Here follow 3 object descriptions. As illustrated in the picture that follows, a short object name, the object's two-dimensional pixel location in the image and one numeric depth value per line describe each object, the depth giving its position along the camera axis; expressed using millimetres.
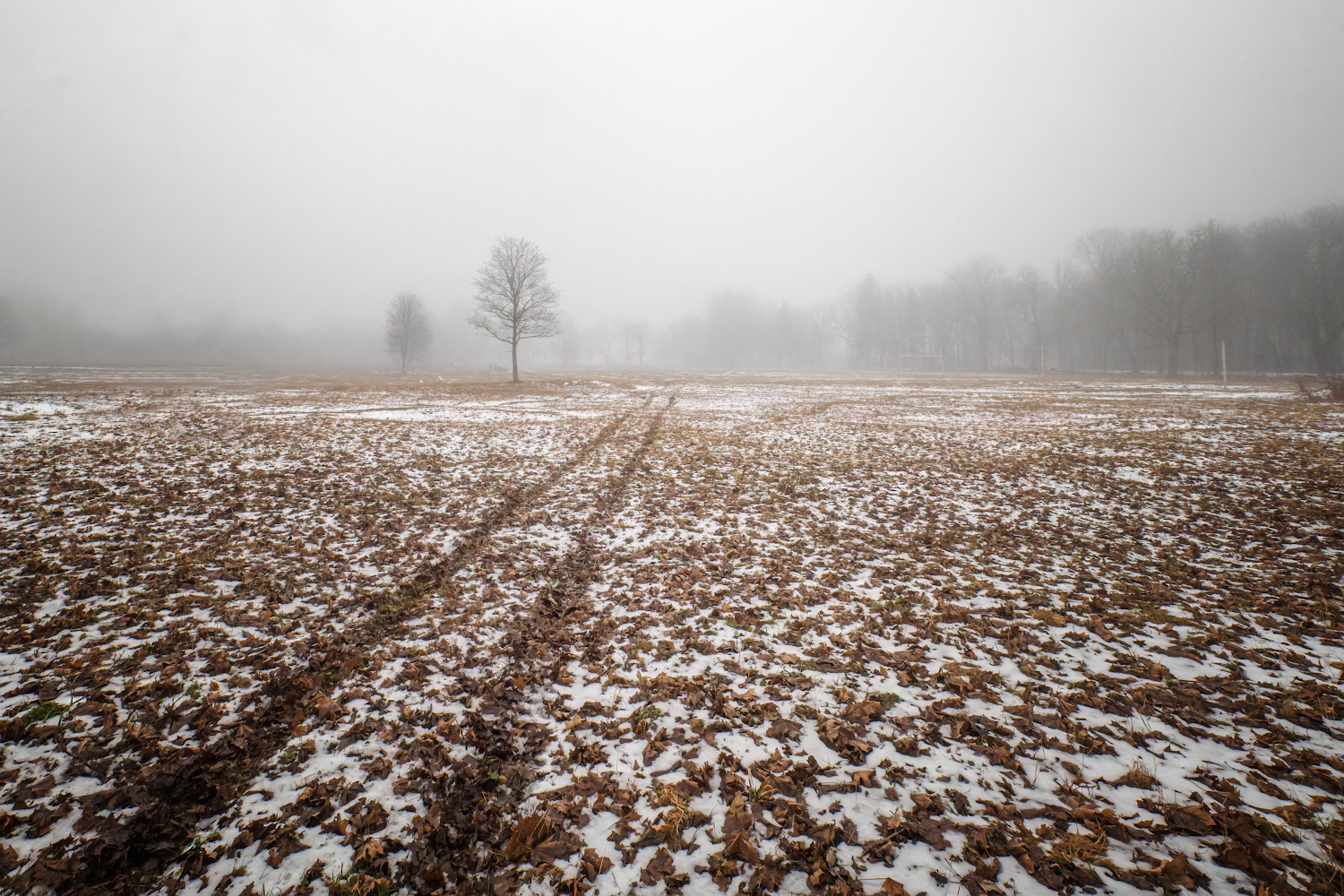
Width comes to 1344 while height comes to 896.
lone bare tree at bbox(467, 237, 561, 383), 44125
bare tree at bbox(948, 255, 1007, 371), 83375
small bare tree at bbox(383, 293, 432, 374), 70125
